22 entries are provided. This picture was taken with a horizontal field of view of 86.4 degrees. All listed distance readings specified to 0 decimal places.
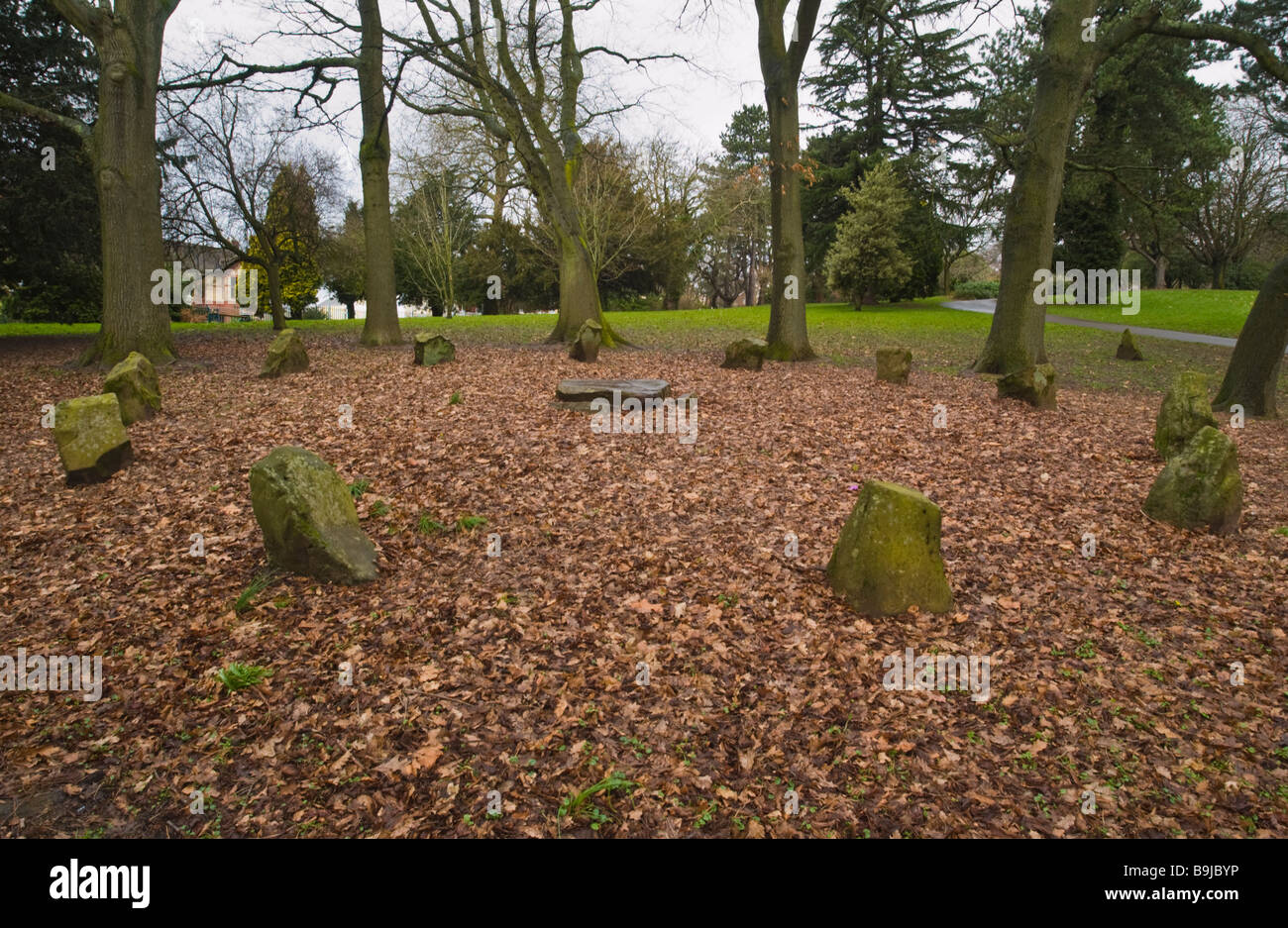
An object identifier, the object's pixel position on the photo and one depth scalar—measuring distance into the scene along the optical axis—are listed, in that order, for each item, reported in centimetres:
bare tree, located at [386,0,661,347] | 1602
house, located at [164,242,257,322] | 2940
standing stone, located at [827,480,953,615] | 517
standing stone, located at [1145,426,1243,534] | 636
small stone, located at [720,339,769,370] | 1327
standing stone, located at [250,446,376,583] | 545
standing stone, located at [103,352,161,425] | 915
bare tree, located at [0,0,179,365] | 1190
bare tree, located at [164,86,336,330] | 2173
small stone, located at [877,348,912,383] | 1255
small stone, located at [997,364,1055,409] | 1078
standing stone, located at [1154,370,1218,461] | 830
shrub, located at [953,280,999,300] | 4866
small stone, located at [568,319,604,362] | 1424
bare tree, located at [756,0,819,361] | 1372
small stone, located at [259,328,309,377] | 1229
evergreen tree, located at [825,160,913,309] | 3030
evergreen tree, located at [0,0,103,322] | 1595
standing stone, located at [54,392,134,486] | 721
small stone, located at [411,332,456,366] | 1320
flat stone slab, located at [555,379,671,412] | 977
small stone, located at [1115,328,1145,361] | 1736
